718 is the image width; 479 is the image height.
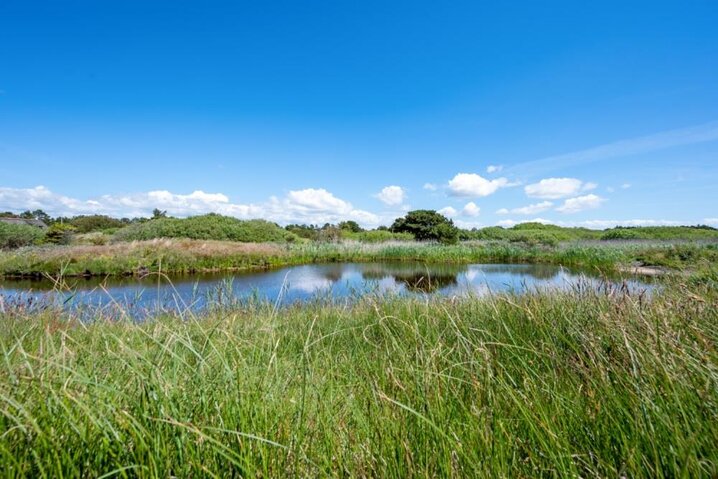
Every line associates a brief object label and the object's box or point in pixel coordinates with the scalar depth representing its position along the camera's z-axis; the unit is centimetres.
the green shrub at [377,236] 2551
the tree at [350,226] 3558
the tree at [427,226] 2511
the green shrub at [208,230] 2116
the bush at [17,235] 1659
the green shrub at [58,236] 1730
